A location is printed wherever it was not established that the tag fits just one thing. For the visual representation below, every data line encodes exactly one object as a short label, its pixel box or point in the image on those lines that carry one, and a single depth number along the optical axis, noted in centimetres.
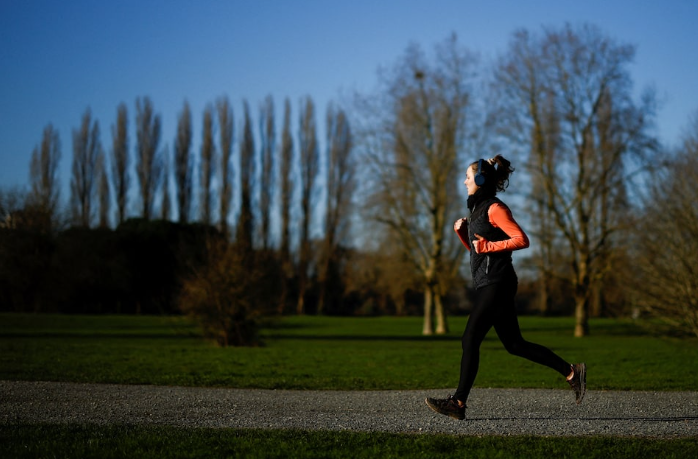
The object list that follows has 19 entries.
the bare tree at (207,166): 5734
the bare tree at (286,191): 6031
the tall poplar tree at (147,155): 5678
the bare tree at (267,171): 5947
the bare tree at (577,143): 3466
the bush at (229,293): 2080
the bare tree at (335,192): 6191
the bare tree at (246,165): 5884
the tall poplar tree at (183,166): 5725
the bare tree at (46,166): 5544
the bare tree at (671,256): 1900
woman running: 636
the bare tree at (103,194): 5578
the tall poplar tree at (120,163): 5616
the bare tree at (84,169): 5597
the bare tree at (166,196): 5688
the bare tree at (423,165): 3541
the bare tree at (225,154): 5791
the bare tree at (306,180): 6144
